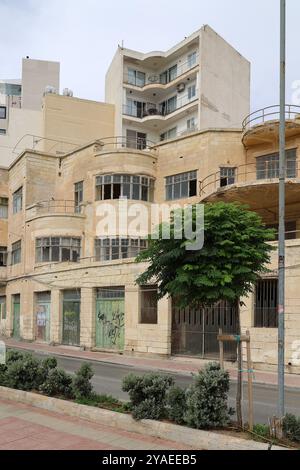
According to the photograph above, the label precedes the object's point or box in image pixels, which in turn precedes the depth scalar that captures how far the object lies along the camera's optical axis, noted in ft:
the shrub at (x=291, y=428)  22.27
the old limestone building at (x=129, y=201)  72.49
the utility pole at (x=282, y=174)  23.45
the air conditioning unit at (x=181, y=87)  153.28
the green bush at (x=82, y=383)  30.71
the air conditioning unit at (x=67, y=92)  164.58
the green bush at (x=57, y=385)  31.80
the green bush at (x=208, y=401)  23.50
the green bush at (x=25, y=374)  33.94
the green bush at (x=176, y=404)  24.84
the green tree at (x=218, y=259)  26.32
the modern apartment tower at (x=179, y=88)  144.46
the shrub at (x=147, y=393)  25.35
